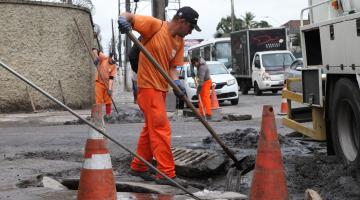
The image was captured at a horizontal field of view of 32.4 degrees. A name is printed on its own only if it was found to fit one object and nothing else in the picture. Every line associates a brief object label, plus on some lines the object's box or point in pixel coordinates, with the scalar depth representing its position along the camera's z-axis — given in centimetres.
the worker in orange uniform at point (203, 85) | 1533
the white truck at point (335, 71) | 571
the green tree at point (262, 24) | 9421
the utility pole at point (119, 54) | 5758
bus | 3623
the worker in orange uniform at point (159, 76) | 596
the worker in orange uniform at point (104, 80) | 1391
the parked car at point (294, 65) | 1508
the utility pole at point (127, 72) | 3257
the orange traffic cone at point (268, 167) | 467
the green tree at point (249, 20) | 9438
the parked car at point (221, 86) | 2200
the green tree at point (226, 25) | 9462
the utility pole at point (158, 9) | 1816
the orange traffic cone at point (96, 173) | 464
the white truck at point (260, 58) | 2680
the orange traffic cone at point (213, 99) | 1632
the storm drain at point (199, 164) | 641
